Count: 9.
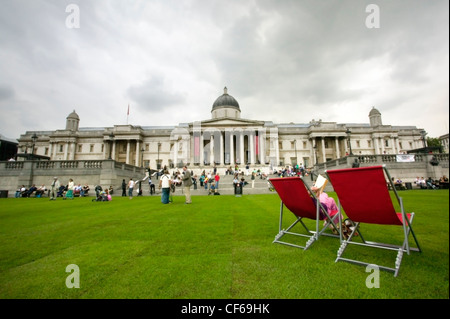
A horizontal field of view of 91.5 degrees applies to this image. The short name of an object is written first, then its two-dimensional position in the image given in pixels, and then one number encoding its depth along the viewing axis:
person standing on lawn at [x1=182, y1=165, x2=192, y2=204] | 11.51
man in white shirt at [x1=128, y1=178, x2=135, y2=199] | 17.25
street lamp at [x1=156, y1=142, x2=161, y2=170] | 58.06
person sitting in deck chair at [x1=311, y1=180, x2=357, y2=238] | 4.70
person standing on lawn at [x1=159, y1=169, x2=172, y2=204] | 11.60
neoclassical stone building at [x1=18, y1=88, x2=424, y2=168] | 53.44
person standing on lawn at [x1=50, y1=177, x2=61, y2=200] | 16.92
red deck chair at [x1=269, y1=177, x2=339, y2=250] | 3.70
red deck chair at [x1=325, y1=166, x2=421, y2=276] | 2.75
